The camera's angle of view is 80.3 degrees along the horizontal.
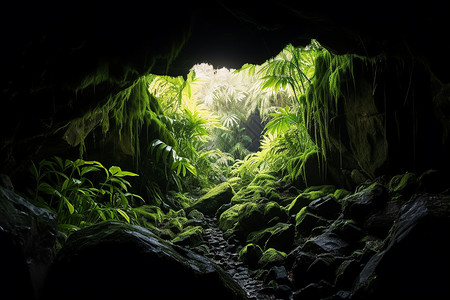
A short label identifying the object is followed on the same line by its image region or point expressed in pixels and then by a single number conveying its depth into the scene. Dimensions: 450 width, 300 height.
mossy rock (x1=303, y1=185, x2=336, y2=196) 4.02
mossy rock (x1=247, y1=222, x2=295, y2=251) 3.10
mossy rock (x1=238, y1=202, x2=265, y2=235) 3.70
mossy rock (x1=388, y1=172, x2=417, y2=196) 2.78
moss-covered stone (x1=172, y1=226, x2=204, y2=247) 3.36
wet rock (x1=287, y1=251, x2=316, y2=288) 2.36
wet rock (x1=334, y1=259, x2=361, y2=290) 2.10
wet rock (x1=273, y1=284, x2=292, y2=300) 2.25
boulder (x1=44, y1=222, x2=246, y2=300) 1.67
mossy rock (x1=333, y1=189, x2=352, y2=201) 3.71
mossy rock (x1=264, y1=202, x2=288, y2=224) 3.73
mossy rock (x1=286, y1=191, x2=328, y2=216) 3.85
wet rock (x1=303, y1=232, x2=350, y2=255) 2.58
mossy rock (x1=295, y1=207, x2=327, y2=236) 3.26
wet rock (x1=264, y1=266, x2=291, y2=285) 2.42
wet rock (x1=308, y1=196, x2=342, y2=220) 3.36
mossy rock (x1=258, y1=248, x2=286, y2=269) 2.72
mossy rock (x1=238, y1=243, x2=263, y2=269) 2.93
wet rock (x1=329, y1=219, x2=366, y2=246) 2.66
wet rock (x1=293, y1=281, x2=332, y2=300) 2.11
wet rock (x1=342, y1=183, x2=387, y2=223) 2.85
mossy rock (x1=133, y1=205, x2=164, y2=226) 3.81
